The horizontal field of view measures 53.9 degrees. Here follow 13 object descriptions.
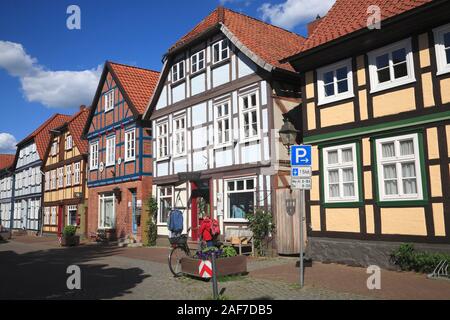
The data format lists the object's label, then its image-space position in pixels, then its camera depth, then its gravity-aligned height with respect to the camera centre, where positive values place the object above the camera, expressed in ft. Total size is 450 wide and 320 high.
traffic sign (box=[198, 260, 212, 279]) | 28.45 -3.59
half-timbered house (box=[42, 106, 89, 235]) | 100.73 +9.58
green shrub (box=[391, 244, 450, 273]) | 32.78 -3.85
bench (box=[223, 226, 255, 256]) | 48.26 -2.89
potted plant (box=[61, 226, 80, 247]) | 78.12 -3.82
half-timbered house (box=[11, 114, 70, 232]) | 129.86 +12.55
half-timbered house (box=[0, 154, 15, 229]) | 156.87 +8.88
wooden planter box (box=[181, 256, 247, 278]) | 34.12 -4.16
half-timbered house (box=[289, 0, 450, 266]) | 34.55 +6.91
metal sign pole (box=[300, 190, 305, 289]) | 28.47 -2.67
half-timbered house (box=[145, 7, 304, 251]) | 50.31 +12.25
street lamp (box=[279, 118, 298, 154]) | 46.14 +8.12
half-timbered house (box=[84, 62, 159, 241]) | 74.49 +11.40
